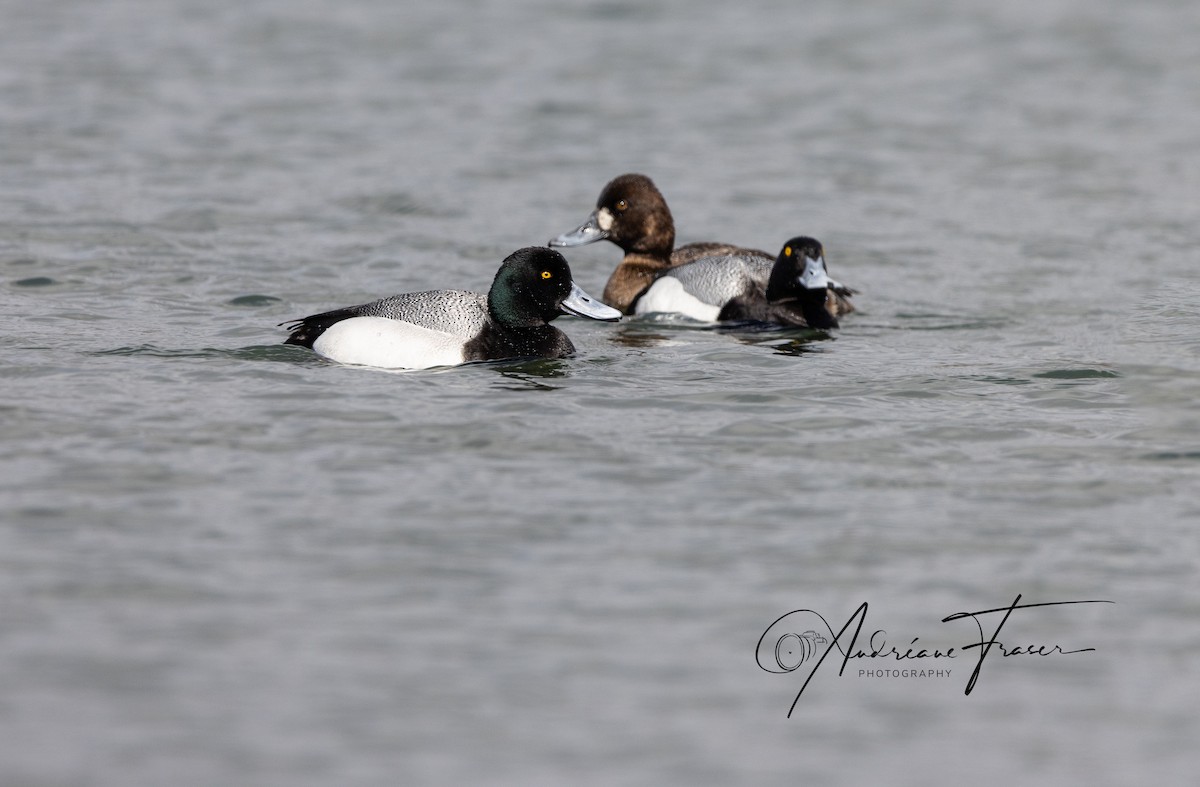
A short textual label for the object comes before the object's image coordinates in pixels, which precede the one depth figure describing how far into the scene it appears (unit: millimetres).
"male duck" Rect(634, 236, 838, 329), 13320
